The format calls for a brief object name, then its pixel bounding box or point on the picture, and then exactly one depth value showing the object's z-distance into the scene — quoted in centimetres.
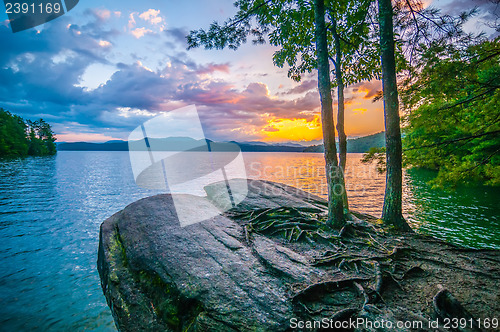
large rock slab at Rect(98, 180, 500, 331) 393
